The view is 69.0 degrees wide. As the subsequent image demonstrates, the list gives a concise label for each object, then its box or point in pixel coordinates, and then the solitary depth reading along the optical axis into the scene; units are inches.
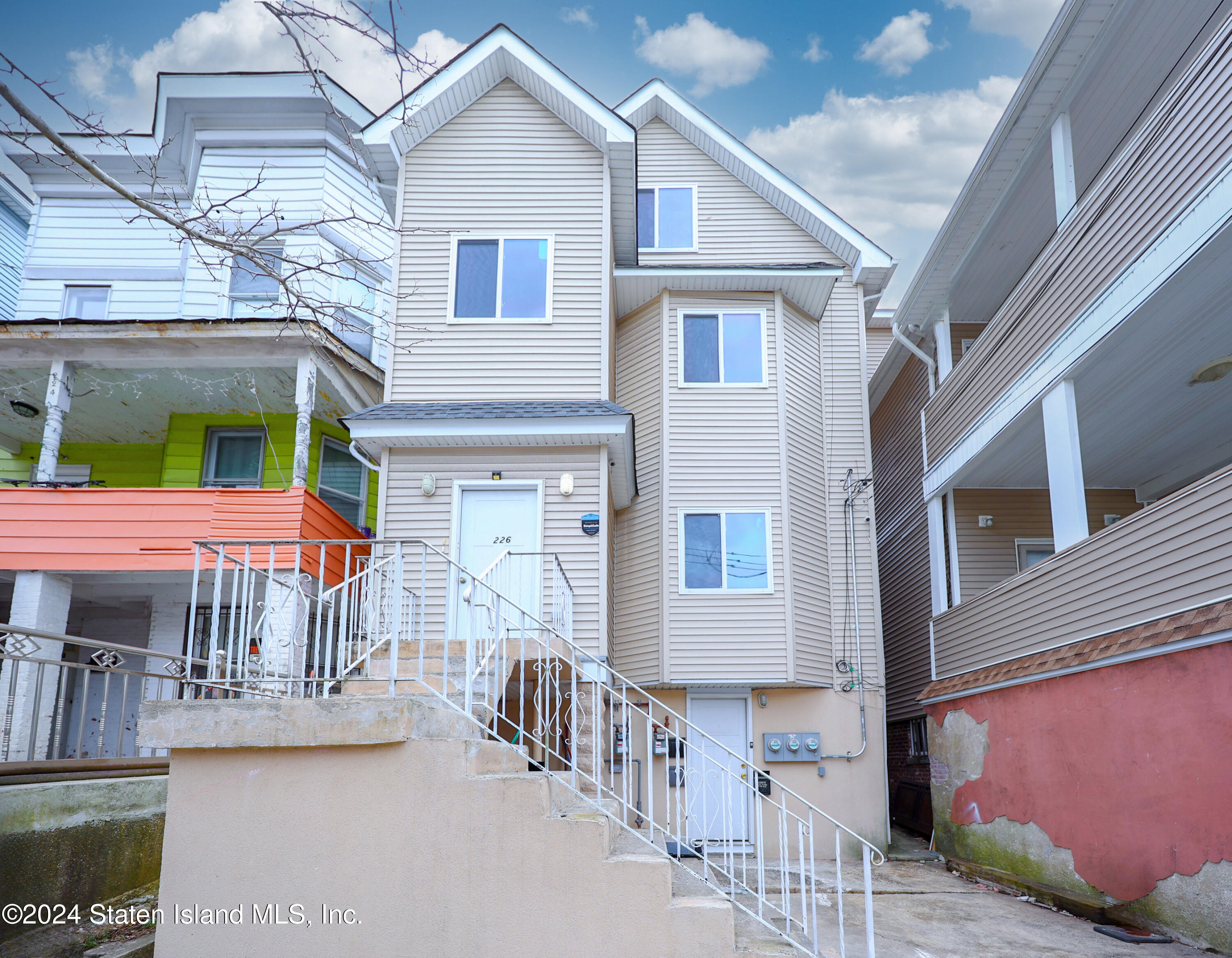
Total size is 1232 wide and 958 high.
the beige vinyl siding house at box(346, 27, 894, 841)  417.4
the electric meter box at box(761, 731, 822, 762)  481.7
